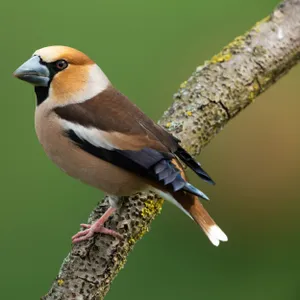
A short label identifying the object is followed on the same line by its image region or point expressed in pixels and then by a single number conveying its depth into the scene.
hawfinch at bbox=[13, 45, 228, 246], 4.40
